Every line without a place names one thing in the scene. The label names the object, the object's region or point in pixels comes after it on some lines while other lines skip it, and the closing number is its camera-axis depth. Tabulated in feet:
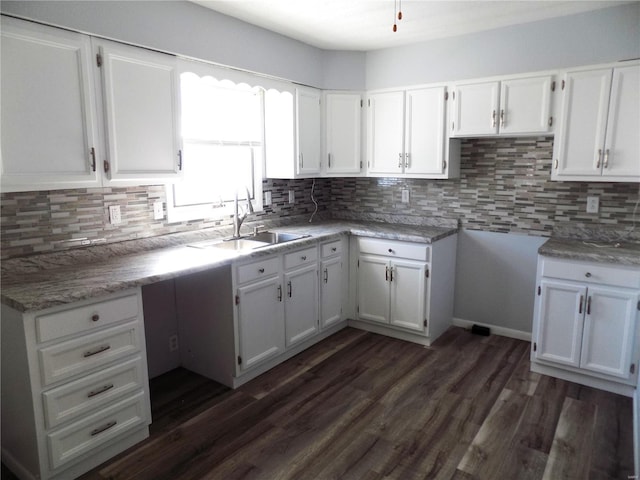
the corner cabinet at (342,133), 12.53
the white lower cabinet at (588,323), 8.70
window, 10.05
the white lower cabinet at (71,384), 6.14
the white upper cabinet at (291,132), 11.68
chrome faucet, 10.56
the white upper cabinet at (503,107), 10.00
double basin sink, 10.18
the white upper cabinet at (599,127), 9.07
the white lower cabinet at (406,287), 11.16
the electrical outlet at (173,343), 10.07
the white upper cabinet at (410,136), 11.44
